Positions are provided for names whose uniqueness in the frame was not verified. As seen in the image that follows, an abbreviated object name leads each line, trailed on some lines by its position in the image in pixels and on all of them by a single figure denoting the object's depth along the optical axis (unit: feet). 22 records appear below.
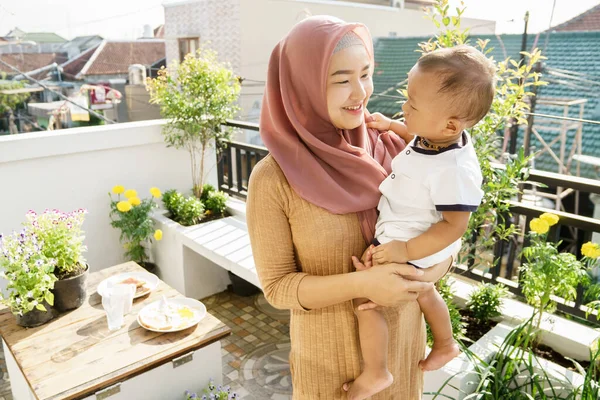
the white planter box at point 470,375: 5.78
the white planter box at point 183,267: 11.32
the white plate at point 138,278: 7.68
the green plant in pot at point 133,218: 11.14
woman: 3.34
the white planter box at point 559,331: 6.55
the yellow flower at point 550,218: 6.24
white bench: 9.83
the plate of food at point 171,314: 6.59
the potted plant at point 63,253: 7.02
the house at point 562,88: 19.90
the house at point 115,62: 46.75
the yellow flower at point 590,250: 5.57
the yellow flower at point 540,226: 5.88
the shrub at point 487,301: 7.27
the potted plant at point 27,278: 6.46
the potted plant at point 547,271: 5.74
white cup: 6.60
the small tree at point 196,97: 11.63
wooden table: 5.59
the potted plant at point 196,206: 11.84
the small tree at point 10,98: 30.27
